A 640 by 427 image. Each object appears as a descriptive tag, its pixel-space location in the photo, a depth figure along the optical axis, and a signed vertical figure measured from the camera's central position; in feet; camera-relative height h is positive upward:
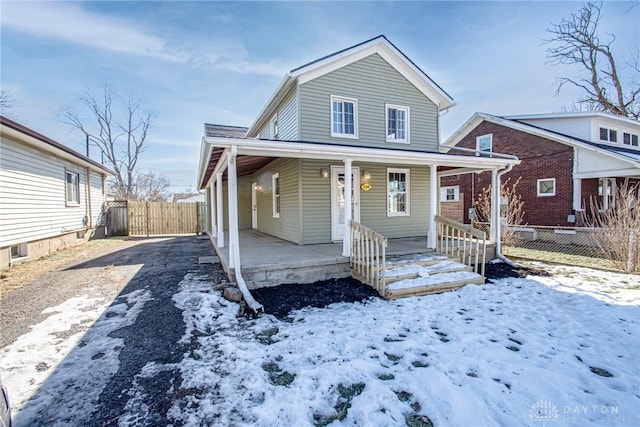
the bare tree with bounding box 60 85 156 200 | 81.35 +22.82
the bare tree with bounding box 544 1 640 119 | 63.72 +31.23
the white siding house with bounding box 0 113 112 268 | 25.03 +1.63
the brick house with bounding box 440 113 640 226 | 39.58 +6.29
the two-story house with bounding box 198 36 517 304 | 26.40 +6.07
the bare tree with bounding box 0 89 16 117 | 52.75 +19.34
